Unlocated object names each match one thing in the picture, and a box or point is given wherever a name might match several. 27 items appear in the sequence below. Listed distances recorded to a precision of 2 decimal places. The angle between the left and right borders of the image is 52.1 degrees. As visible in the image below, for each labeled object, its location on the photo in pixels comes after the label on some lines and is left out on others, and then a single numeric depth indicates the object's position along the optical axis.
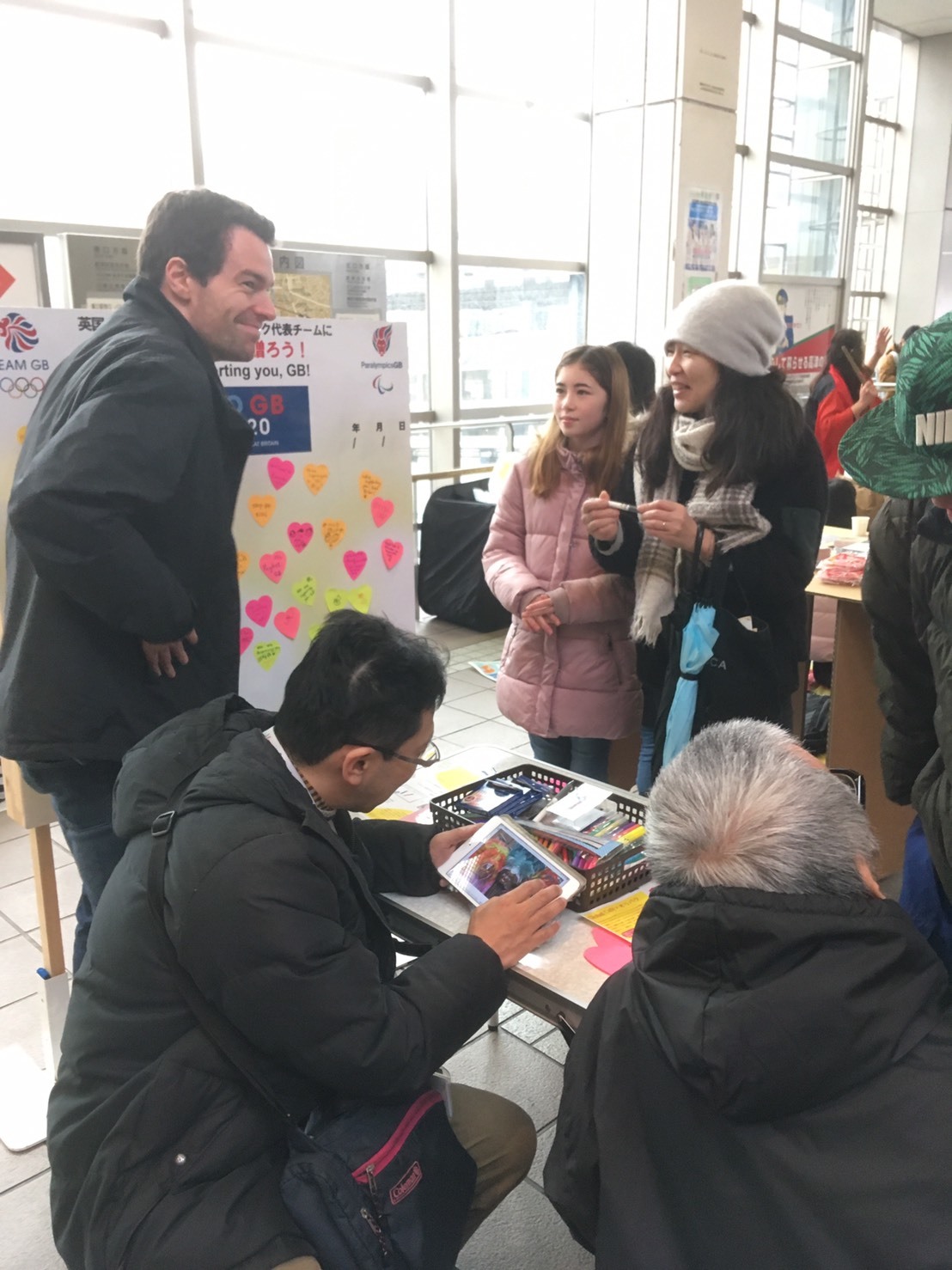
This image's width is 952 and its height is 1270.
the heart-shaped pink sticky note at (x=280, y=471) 2.43
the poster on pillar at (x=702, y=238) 5.86
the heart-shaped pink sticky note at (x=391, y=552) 2.69
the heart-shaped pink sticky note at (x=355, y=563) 2.62
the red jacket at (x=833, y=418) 5.01
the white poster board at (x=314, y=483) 2.41
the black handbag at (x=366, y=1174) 1.07
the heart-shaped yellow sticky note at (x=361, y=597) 2.64
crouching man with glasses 1.05
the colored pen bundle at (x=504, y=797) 1.61
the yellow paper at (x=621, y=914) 1.35
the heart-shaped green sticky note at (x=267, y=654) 2.50
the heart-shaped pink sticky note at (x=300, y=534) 2.50
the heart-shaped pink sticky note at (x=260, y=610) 2.47
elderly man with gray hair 0.83
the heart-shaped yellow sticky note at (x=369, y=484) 2.60
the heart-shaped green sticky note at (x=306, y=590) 2.54
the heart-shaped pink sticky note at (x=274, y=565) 2.47
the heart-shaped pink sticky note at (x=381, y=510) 2.64
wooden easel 1.92
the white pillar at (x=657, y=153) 5.58
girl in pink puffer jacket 2.27
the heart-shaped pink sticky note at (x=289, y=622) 2.53
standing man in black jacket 1.50
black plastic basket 1.39
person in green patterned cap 1.03
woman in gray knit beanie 1.96
